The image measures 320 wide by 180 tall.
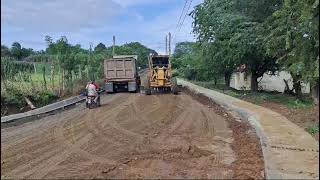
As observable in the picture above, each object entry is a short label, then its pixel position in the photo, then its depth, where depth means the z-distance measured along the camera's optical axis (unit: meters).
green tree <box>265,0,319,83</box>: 6.84
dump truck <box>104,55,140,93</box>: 19.96
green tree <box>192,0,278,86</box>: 14.03
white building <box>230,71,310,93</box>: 25.14
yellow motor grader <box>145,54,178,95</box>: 19.24
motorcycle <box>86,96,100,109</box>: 13.11
